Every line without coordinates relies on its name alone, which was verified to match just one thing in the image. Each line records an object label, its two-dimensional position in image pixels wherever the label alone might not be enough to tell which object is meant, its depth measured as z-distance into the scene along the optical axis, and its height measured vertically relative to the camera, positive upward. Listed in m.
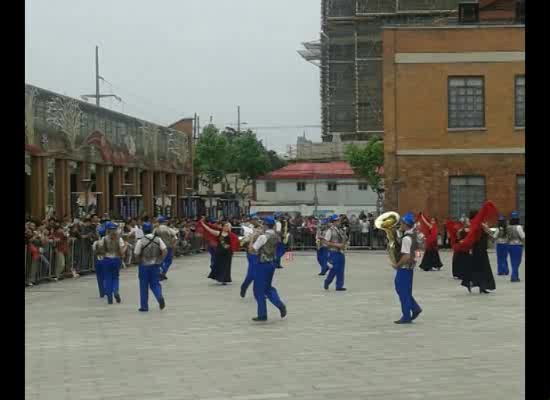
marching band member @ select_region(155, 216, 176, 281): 21.65 -0.94
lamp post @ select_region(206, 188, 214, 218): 55.73 -0.84
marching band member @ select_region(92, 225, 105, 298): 20.06 -1.44
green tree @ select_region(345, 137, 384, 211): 72.06 +2.41
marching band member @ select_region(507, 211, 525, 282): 24.28 -1.47
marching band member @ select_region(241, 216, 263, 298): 16.62 -1.17
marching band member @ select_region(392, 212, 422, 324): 15.56 -1.44
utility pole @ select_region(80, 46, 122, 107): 64.09 +7.75
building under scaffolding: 73.31 +11.50
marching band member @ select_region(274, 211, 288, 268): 30.72 -1.48
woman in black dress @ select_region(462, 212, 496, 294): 20.94 -1.69
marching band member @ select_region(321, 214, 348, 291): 22.75 -1.53
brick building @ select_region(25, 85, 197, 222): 36.59 +1.57
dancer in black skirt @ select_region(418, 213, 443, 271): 30.00 -1.92
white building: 85.44 +0.42
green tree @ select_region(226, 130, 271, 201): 83.50 +3.05
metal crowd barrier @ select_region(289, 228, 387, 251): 46.50 -2.37
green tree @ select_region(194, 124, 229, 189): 81.25 +3.17
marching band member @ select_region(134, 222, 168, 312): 18.11 -1.33
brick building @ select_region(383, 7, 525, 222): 43.22 +3.41
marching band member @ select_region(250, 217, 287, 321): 16.00 -1.32
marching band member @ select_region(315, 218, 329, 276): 27.61 -1.95
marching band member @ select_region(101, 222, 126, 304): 20.00 -1.29
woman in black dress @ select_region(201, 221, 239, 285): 25.41 -1.69
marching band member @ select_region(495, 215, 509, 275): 25.17 -1.51
